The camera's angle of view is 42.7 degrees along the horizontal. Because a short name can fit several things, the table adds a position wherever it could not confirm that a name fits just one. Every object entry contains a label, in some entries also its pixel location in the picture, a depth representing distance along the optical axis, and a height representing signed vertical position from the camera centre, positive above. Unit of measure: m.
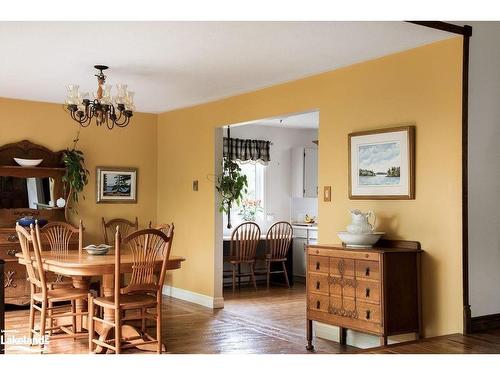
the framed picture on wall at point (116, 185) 7.82 +0.22
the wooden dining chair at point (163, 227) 5.89 -0.22
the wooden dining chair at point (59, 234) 6.25 -0.33
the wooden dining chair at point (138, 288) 4.64 -0.64
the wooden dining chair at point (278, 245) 8.57 -0.57
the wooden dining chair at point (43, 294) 5.01 -0.74
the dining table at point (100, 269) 4.74 -0.51
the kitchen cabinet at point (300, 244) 8.96 -0.58
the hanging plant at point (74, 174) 7.38 +0.33
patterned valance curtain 9.01 +0.76
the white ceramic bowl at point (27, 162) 7.12 +0.45
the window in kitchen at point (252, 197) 9.30 +0.09
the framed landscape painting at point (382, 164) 4.75 +0.31
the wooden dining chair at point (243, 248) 8.23 -0.58
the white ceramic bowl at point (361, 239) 4.76 -0.27
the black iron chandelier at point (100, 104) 5.25 +0.82
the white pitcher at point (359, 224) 4.80 -0.16
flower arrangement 9.29 -0.09
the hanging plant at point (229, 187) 7.18 +0.19
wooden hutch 6.79 +0.02
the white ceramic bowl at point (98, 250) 5.49 -0.41
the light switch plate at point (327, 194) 5.52 +0.08
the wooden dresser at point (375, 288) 4.48 -0.61
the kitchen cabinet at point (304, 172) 9.48 +0.46
